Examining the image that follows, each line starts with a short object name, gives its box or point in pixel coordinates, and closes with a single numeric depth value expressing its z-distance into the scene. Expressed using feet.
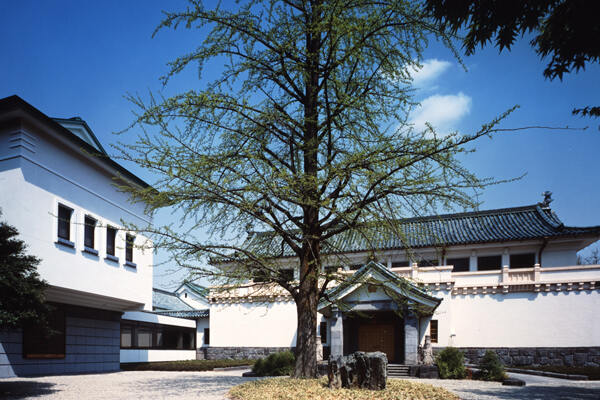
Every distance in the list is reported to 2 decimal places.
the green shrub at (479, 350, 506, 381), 50.72
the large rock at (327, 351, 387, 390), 29.27
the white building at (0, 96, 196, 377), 45.62
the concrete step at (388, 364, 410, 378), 59.16
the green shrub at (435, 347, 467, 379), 53.88
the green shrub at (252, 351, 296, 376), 55.21
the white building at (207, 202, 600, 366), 69.56
